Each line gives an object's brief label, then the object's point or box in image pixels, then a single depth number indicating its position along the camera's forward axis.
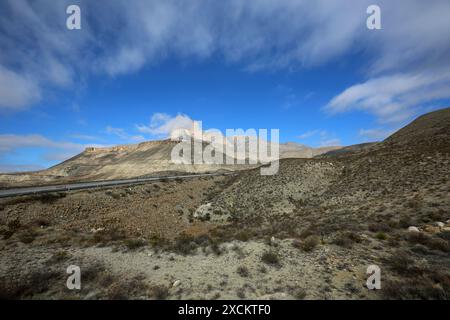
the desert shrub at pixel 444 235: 10.03
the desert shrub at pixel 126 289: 6.75
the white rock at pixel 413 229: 11.18
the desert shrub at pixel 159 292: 6.68
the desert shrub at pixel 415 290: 6.13
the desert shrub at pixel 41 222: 15.60
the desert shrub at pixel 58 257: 9.60
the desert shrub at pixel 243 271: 7.98
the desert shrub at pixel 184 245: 10.66
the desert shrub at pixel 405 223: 12.14
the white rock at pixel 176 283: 7.37
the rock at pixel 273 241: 10.92
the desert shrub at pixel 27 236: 11.96
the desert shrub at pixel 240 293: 6.62
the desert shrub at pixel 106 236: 12.47
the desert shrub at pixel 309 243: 9.95
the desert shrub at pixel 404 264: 7.33
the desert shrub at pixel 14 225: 14.27
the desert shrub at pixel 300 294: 6.39
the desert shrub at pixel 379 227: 11.72
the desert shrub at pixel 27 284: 6.98
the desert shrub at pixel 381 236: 10.62
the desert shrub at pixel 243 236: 12.17
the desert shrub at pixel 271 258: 8.91
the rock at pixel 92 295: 6.77
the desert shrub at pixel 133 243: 11.30
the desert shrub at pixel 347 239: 10.14
